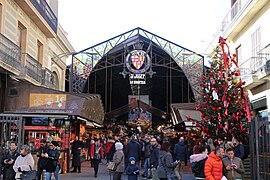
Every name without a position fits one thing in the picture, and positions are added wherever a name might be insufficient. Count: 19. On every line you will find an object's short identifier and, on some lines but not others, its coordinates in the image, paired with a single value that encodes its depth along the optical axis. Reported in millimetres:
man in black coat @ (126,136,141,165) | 11203
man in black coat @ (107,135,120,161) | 12952
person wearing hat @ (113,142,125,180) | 9742
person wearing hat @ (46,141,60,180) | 10031
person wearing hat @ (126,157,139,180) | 9609
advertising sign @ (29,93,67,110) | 14844
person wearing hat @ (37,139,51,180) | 10004
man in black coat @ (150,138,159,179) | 11814
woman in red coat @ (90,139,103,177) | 14102
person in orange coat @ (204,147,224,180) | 6605
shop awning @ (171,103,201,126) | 18931
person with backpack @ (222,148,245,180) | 6960
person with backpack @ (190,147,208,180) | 8641
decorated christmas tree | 11664
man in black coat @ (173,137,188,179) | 12171
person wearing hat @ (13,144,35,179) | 8570
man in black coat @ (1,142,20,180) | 8969
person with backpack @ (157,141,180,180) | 8227
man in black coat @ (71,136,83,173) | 15250
